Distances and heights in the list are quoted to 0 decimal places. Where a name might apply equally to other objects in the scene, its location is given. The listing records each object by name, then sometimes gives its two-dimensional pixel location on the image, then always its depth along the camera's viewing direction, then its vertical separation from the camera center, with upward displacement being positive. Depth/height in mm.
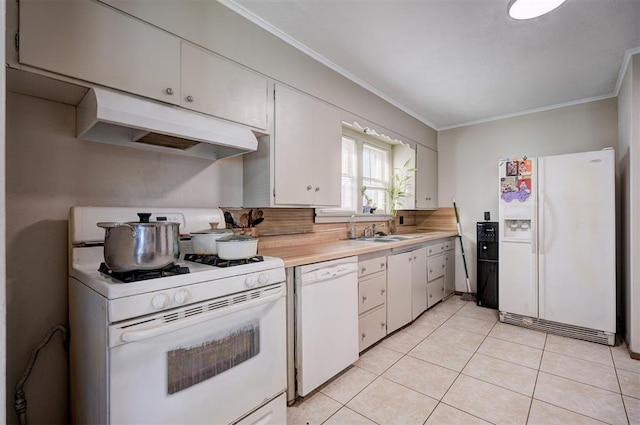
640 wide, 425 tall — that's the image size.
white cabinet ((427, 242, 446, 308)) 3479 -766
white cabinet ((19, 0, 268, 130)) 1188 +751
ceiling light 1788 +1280
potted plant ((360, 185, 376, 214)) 3635 +91
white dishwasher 1829 -737
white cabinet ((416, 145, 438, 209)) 4090 +478
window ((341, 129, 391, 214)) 3422 +504
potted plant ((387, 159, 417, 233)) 4000 +323
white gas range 1029 -526
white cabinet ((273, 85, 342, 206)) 2121 +492
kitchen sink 3117 -306
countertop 1877 -301
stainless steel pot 1141 -130
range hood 1309 +437
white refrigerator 2711 -343
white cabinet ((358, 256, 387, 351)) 2393 -764
